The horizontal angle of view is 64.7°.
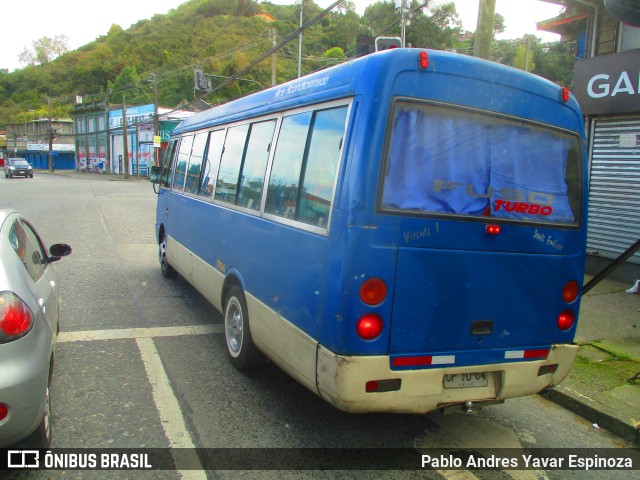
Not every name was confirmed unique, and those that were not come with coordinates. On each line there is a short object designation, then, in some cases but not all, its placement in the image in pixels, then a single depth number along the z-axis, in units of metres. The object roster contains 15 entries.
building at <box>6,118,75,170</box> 79.88
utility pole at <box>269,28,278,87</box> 31.07
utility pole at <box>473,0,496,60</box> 6.61
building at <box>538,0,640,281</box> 7.87
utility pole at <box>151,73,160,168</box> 36.47
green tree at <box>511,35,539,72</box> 49.91
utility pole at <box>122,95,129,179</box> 47.32
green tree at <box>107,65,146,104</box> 68.81
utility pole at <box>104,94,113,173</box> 59.91
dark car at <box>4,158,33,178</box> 41.97
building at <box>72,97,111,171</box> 61.72
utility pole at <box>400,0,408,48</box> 17.11
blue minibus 2.97
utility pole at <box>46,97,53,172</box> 64.49
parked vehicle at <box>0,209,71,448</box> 2.70
